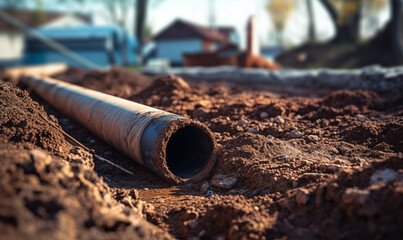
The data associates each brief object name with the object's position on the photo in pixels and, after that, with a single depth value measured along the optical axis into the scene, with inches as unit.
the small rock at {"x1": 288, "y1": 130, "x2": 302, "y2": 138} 183.7
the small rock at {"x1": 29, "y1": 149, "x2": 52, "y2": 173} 97.7
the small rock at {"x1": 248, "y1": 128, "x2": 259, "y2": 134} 190.4
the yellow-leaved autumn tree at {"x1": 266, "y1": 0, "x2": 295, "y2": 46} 1384.0
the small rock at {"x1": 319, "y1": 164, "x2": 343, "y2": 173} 131.0
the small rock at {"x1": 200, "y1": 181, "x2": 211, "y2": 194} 141.2
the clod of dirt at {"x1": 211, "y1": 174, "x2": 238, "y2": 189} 141.0
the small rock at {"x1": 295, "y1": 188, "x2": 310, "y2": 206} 110.4
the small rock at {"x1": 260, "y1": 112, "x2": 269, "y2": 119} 215.0
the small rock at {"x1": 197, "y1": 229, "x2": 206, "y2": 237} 109.3
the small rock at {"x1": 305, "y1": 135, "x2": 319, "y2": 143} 177.5
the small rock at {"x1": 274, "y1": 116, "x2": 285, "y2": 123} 204.6
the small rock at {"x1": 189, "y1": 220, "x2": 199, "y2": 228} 114.2
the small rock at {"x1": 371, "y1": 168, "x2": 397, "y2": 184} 106.0
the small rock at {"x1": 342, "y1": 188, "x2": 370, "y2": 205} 97.3
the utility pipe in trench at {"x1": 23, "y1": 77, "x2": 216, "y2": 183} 143.9
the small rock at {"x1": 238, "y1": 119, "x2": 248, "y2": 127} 200.1
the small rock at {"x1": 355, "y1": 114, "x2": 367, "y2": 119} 212.7
